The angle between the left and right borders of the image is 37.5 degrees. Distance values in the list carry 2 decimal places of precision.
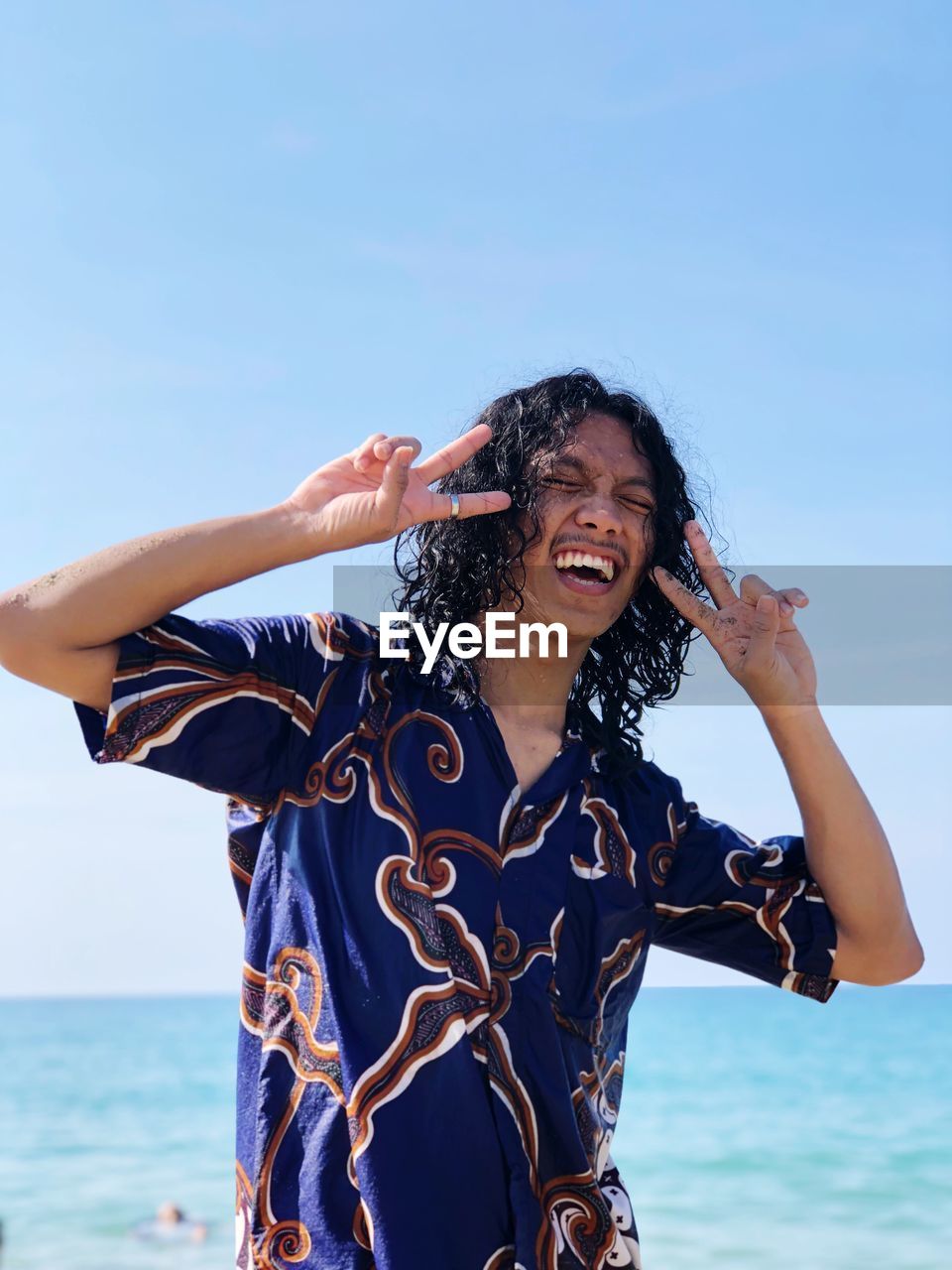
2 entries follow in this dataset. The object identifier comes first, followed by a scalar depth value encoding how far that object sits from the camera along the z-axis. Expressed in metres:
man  1.90
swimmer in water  10.66
